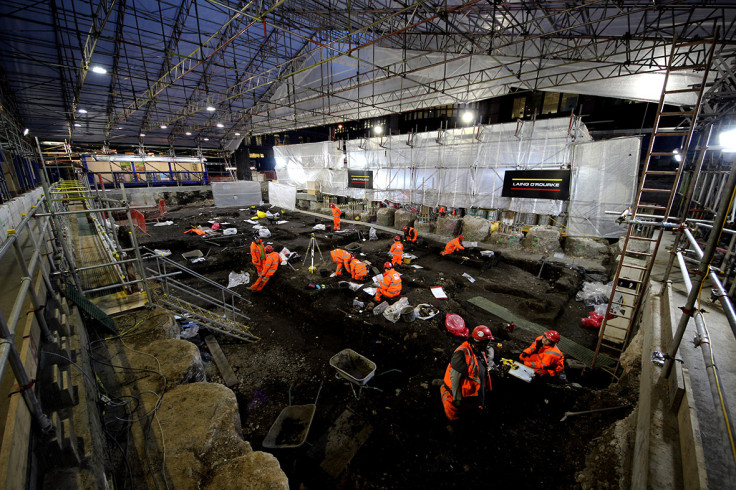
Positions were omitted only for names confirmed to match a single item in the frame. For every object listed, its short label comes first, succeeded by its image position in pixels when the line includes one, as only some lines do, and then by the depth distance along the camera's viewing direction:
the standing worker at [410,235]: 12.73
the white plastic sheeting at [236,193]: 22.39
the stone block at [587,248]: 10.60
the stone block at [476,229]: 12.88
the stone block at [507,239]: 12.02
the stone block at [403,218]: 15.54
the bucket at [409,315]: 6.61
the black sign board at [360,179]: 18.09
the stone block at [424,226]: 14.66
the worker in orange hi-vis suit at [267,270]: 8.52
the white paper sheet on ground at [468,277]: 9.32
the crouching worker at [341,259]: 9.12
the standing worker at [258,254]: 8.54
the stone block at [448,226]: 13.62
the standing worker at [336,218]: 15.29
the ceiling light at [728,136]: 5.80
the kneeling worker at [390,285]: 7.45
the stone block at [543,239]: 11.28
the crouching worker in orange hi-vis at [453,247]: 11.24
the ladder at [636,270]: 3.65
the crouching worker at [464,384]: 3.79
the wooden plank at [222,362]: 5.12
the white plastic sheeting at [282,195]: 22.08
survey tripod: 9.39
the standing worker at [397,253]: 9.94
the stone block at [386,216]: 16.34
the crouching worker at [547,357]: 4.76
